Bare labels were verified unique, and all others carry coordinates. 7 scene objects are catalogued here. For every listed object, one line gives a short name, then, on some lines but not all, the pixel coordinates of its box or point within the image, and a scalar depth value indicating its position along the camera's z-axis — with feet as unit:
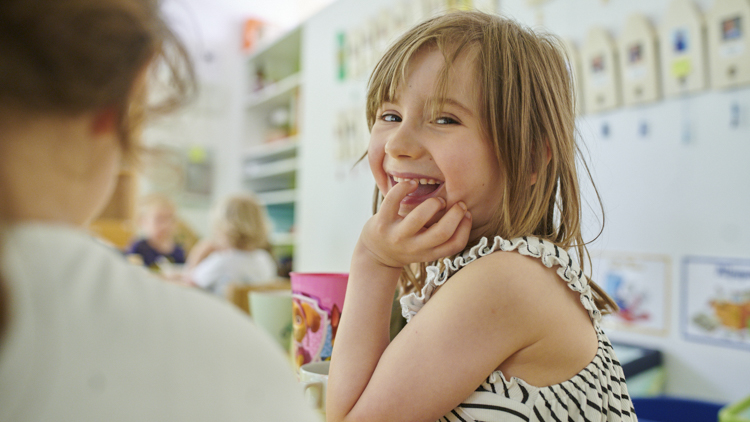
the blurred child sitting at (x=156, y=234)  11.19
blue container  3.91
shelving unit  13.20
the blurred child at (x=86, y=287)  0.70
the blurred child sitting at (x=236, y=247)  8.45
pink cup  2.03
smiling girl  1.50
